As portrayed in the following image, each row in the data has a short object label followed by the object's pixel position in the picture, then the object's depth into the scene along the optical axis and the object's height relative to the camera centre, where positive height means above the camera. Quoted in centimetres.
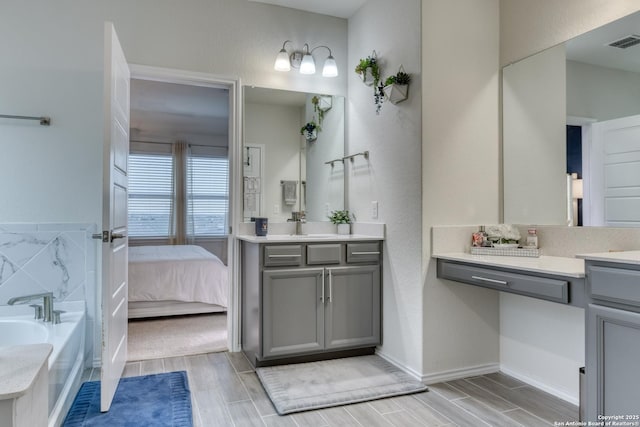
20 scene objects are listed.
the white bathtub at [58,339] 202 -71
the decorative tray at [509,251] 240 -22
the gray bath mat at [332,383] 232 -104
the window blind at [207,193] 687 +39
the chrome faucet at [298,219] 346 -2
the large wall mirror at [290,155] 334 +52
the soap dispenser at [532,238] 254 -14
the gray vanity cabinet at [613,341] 152 -48
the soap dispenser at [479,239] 266 -15
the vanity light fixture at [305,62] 328 +127
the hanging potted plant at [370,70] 309 +112
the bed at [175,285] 415 -72
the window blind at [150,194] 660 +36
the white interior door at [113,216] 217 +0
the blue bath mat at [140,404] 209 -105
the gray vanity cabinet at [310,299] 276 -58
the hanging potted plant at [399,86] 273 +87
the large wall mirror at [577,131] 211 +49
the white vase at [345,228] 345 -10
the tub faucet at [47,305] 253 -55
